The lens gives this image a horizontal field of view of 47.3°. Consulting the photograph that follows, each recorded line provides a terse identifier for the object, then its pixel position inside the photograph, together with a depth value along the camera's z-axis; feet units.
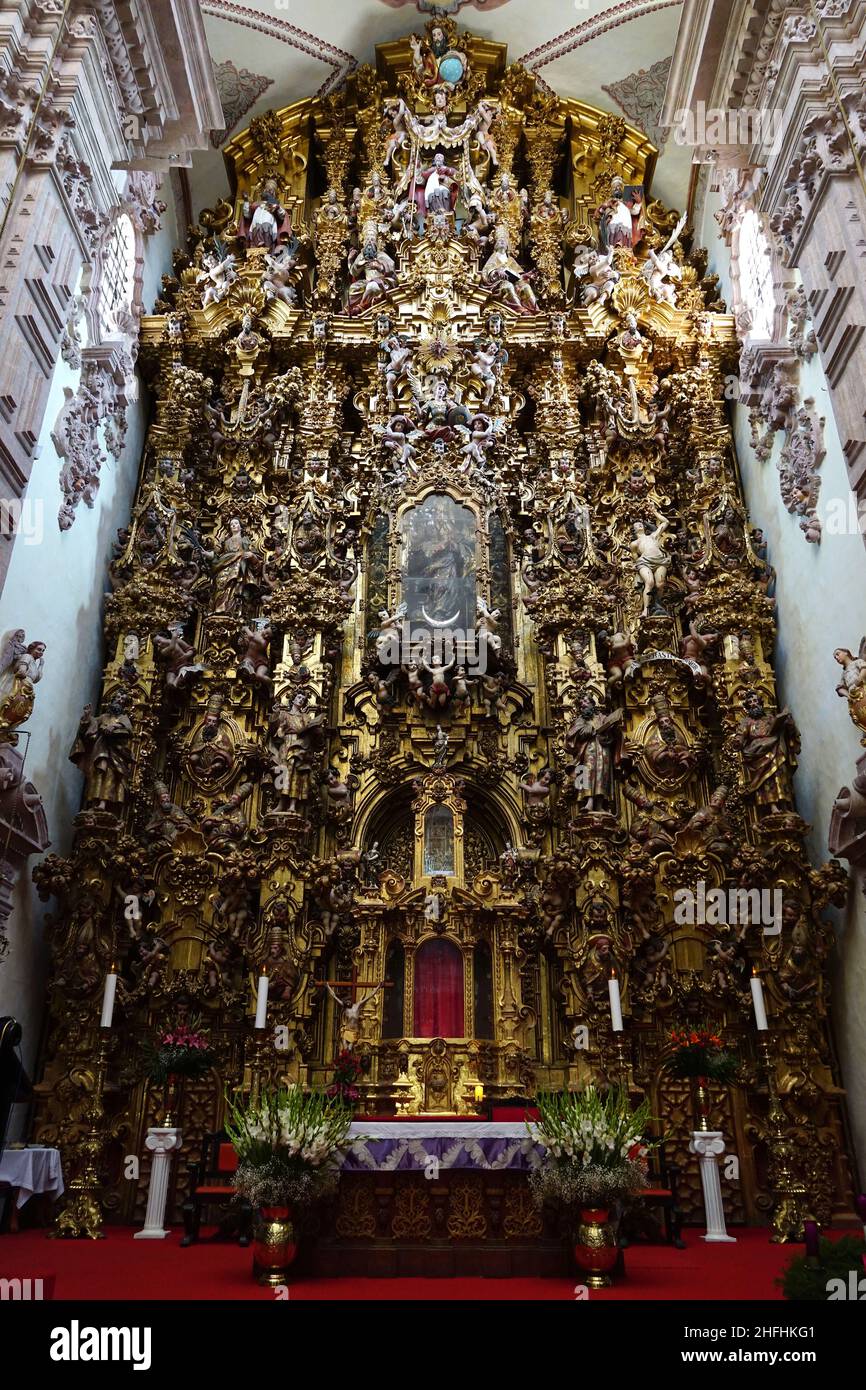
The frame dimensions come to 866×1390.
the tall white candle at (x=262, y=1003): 34.76
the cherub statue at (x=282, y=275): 51.37
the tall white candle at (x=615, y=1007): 34.81
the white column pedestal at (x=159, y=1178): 30.40
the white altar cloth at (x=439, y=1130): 24.58
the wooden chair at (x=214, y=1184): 28.22
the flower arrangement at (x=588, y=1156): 21.29
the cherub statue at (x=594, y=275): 51.19
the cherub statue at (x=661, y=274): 51.15
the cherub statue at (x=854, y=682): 29.22
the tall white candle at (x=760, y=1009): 33.83
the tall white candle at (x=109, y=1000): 32.65
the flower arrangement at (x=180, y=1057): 32.14
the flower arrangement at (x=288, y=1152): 21.48
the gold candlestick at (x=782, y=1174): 31.58
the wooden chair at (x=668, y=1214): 28.76
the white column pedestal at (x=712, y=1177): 31.00
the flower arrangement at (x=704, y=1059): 32.30
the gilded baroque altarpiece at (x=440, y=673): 37.40
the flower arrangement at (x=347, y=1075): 29.53
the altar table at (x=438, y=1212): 23.16
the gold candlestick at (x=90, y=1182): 31.09
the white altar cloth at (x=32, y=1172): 30.27
